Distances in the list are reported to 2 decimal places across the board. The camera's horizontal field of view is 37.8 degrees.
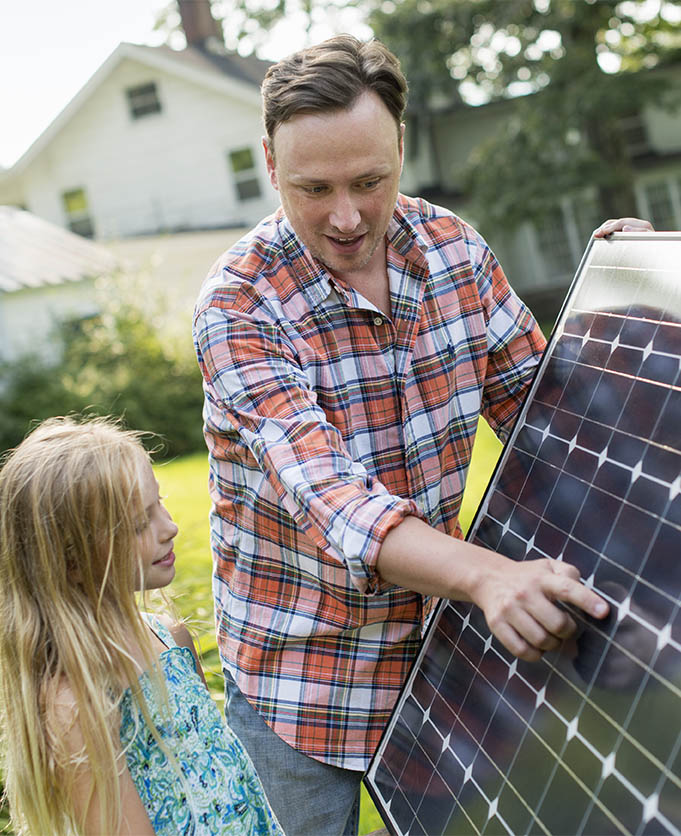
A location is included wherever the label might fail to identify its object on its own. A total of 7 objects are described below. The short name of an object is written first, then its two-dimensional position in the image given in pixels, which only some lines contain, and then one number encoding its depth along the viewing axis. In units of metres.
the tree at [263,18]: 28.83
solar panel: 1.34
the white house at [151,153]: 29.34
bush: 18.86
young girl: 2.01
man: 2.21
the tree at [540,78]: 22.75
